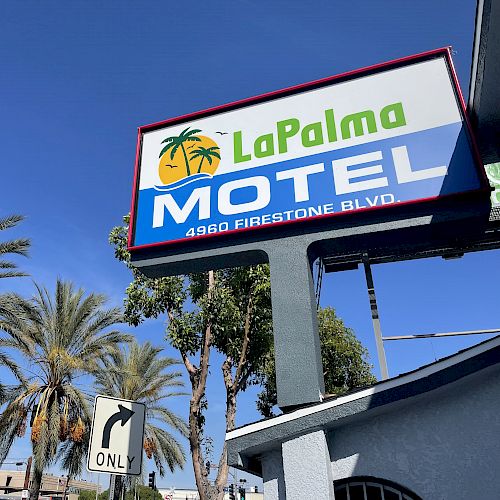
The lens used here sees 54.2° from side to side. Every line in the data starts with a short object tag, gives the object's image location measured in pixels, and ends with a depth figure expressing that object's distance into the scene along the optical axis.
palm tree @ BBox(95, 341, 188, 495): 24.70
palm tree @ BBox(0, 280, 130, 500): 17.56
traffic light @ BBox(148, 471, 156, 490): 22.22
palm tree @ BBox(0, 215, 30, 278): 17.72
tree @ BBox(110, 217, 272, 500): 17.50
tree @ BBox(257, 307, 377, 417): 26.23
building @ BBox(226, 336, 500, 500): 5.72
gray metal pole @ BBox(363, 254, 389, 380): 8.72
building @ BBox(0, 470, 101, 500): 51.41
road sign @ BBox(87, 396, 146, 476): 5.67
